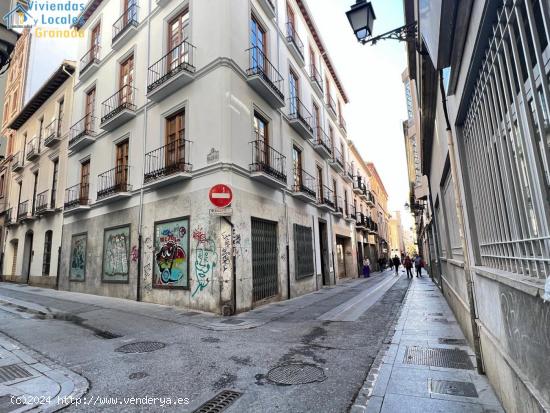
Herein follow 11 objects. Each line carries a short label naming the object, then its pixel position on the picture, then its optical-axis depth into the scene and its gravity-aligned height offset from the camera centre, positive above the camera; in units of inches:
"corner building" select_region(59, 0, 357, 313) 391.5 +161.5
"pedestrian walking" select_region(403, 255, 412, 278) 888.3 -23.8
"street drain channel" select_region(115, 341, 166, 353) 214.4 -54.0
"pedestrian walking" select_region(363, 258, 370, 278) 933.8 -34.0
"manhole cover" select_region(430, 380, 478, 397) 138.0 -59.2
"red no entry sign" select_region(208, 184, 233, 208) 349.1 +75.8
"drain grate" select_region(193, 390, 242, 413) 129.0 -57.8
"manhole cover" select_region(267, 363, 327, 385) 159.5 -58.5
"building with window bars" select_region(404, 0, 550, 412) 77.7 +26.1
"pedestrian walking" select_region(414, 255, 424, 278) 940.3 -31.1
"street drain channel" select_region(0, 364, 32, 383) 162.2 -51.9
